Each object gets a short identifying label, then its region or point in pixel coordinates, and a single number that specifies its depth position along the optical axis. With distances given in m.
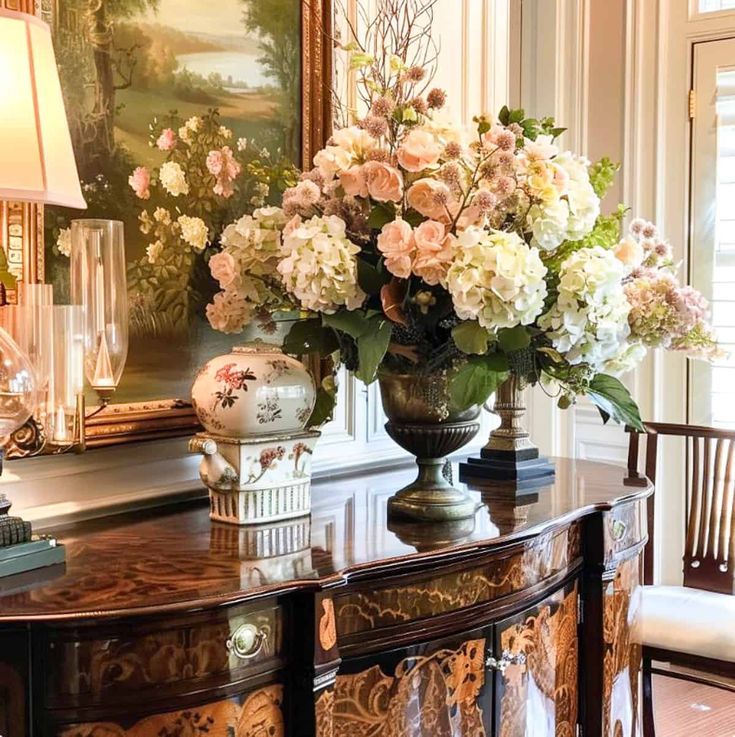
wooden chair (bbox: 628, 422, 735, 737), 2.53
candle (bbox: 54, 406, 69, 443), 1.56
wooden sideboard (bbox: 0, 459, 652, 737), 1.21
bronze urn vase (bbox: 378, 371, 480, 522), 1.74
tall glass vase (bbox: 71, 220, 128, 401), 1.65
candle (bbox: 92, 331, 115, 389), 1.68
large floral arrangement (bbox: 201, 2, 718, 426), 1.54
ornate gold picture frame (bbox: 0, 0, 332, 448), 1.57
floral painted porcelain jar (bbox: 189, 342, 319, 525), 1.61
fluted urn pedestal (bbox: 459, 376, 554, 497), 2.14
